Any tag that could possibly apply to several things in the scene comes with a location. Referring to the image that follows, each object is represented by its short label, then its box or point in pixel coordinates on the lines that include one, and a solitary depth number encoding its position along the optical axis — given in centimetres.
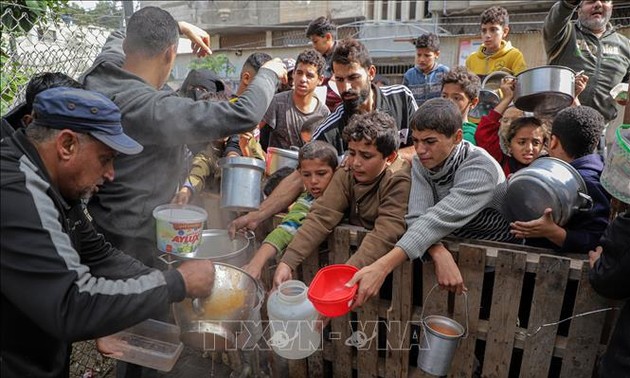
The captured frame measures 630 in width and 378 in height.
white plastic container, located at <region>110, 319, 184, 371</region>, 228
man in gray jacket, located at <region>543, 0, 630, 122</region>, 414
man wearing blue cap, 139
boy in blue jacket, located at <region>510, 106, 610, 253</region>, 224
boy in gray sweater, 223
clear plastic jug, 225
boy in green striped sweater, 275
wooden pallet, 218
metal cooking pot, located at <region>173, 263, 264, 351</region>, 214
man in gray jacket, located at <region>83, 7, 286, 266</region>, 229
